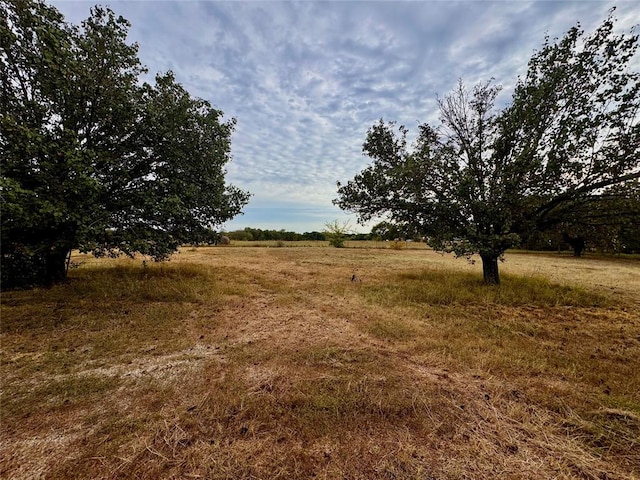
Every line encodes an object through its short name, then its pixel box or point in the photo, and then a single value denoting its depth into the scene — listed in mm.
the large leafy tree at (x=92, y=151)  5840
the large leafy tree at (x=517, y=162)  7680
